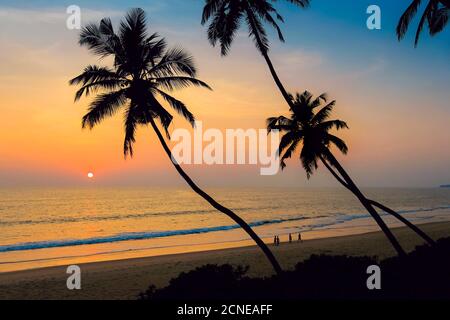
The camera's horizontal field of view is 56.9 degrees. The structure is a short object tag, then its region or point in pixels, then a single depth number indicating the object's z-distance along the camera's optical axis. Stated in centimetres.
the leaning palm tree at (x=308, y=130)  2089
